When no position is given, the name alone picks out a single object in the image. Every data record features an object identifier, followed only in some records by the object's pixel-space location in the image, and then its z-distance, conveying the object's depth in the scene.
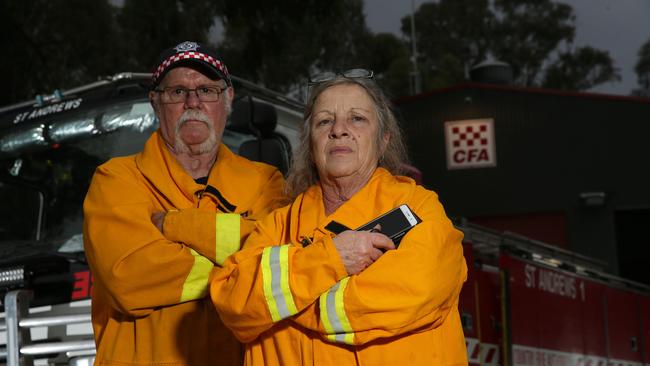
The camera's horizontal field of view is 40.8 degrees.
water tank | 24.86
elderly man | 2.89
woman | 2.41
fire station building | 21.95
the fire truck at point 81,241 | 4.35
